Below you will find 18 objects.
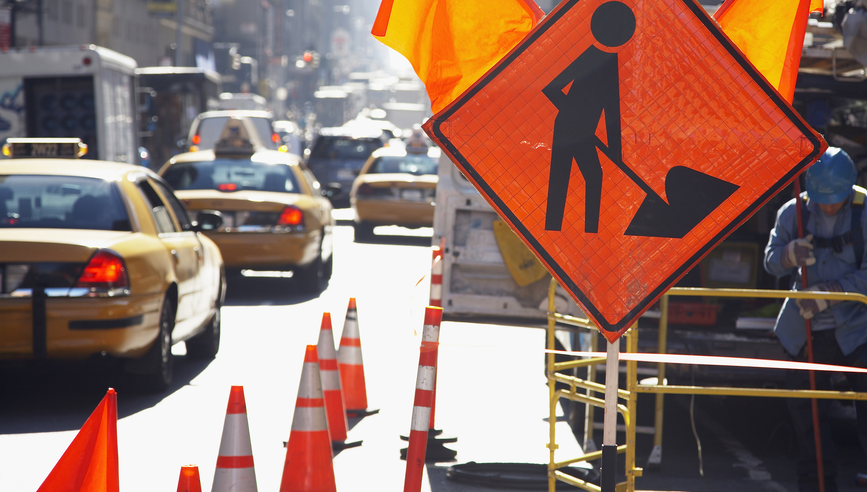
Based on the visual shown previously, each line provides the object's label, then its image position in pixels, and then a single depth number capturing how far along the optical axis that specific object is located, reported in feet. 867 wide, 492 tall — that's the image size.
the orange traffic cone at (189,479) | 24.61
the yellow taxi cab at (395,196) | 128.57
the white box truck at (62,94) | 124.77
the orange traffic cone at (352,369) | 48.55
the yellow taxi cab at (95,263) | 45.21
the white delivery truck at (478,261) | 59.93
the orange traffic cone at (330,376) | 42.80
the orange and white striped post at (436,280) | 44.50
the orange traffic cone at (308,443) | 34.81
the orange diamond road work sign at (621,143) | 23.95
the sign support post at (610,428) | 24.47
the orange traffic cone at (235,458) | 28.96
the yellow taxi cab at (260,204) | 83.41
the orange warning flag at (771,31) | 25.41
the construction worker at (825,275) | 36.40
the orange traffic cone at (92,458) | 24.45
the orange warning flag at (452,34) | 25.00
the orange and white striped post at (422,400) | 29.66
